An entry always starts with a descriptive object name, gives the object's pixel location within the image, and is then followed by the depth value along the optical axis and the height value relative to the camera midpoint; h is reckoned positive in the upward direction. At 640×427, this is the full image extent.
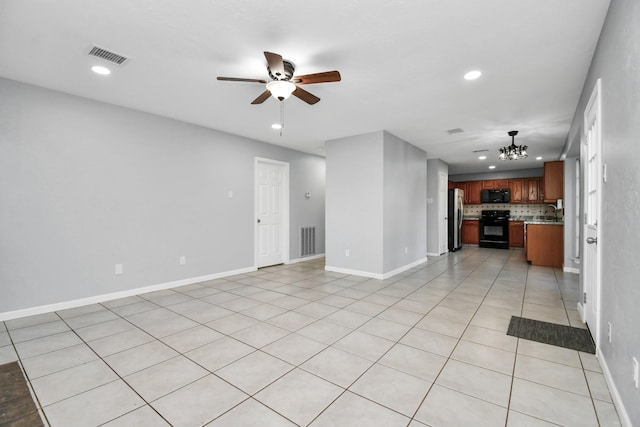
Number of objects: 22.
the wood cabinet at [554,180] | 5.89 +0.63
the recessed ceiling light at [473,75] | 2.93 +1.42
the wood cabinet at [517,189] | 9.17 +0.70
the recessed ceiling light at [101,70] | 2.86 +1.45
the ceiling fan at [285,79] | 2.35 +1.19
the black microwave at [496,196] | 9.33 +0.51
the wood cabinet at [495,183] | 9.45 +0.93
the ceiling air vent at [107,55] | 2.56 +1.45
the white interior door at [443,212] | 7.61 -0.02
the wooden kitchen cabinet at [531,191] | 8.95 +0.63
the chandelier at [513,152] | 5.29 +1.10
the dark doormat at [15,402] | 1.61 -1.17
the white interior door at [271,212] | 5.87 +0.00
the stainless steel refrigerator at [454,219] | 8.42 -0.23
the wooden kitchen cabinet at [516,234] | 9.08 -0.74
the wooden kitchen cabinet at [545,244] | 6.10 -0.72
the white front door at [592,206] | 2.26 +0.04
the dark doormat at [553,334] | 2.55 -1.20
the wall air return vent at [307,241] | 6.72 -0.70
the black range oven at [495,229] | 9.03 -0.60
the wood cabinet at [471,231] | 9.80 -0.70
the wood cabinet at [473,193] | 9.97 +0.64
